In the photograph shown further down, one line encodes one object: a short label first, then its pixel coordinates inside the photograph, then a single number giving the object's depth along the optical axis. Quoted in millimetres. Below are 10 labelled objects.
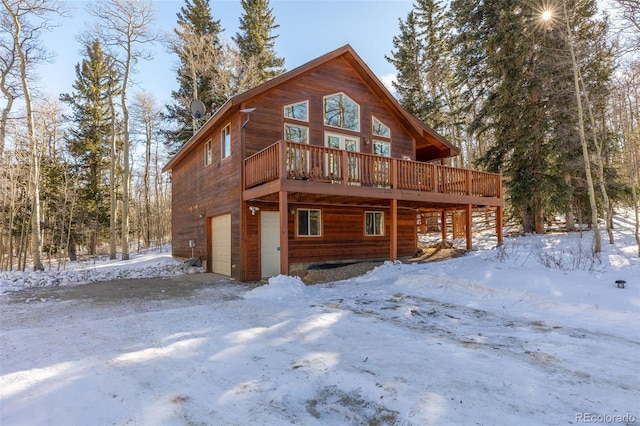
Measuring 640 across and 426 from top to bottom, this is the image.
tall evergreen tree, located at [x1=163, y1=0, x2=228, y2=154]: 20594
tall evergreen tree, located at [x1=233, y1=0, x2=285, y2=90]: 23828
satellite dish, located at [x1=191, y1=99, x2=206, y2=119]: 14172
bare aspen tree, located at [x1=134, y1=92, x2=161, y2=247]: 25250
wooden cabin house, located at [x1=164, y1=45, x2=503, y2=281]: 9008
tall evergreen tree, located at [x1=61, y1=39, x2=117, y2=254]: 20078
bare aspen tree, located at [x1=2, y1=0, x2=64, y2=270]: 12141
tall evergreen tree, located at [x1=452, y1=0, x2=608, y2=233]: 13359
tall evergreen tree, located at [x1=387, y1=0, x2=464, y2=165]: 21984
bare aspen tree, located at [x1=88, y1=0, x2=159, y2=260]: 16984
